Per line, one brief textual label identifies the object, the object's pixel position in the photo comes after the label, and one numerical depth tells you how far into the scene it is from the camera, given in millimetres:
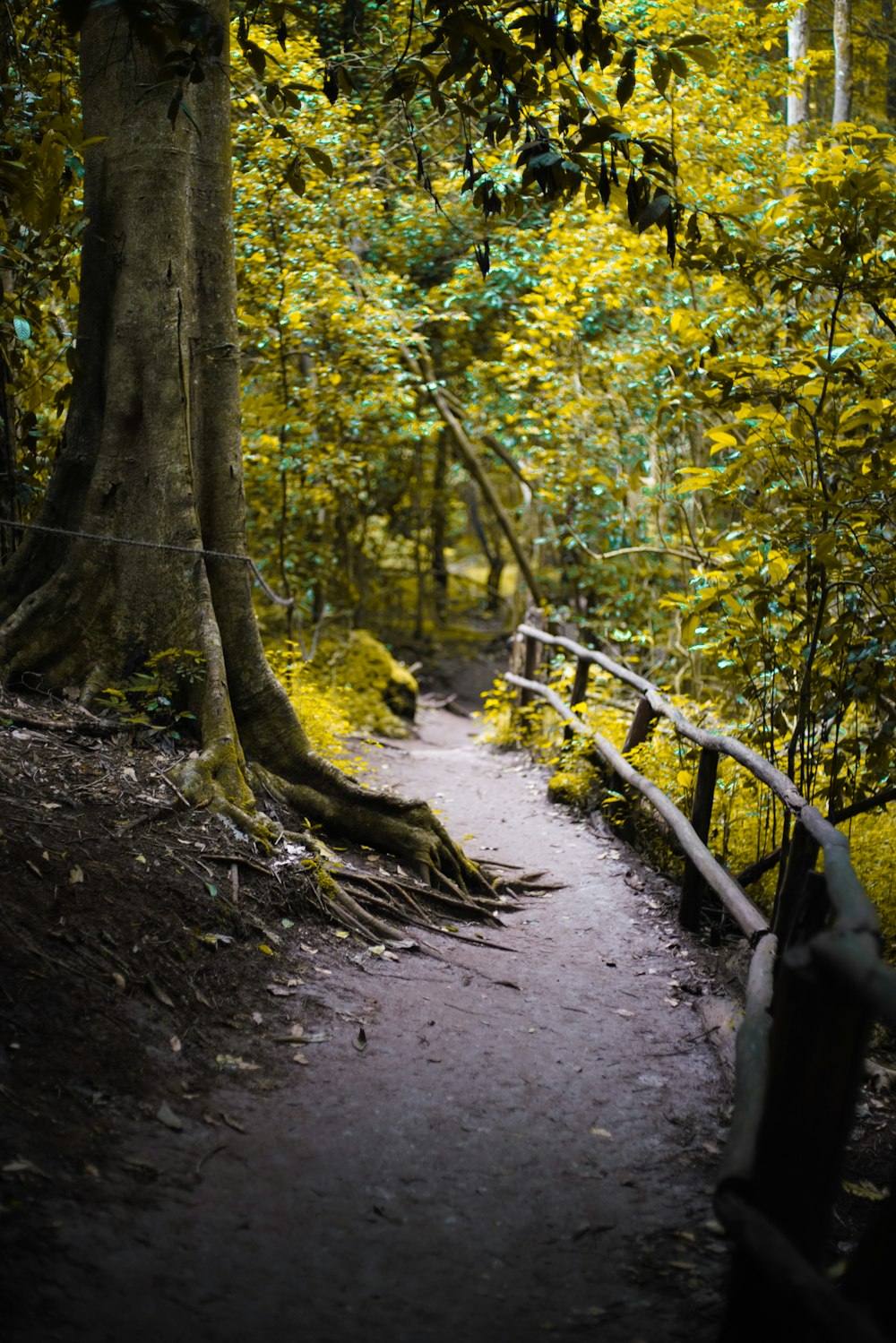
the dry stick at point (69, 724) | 4668
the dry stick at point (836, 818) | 4969
